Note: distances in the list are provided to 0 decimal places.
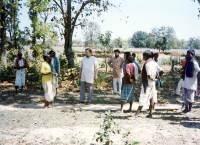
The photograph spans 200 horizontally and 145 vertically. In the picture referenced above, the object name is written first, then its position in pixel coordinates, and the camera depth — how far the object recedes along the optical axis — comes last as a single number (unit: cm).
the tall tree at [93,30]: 6539
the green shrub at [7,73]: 1477
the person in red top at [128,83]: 709
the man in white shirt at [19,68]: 1083
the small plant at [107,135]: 460
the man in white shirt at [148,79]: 651
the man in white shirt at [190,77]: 705
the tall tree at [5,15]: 1643
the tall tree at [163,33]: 4334
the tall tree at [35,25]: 3173
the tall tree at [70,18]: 1436
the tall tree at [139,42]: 8719
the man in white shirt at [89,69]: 892
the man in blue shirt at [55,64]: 942
